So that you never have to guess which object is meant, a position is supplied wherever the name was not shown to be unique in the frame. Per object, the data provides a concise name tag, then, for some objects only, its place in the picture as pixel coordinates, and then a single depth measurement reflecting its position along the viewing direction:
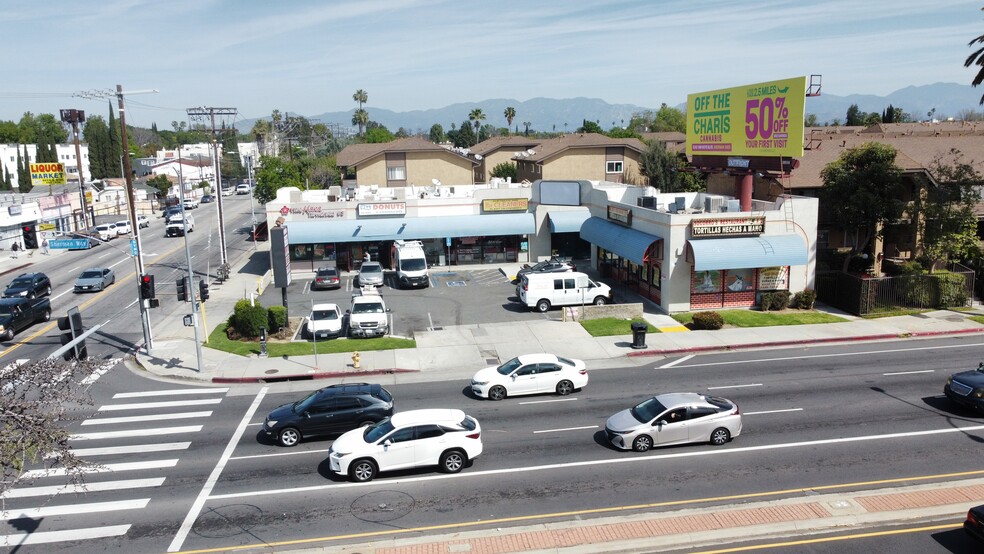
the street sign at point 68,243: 26.51
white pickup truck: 31.95
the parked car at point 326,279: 43.25
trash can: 29.61
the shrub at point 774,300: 35.38
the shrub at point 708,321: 32.19
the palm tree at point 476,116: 156.12
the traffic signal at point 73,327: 21.98
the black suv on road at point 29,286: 39.66
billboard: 33.28
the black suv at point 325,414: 19.98
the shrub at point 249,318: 31.88
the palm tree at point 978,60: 33.16
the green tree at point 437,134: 187.55
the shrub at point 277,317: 32.36
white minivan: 36.41
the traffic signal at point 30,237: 28.16
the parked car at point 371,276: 42.22
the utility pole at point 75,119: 74.39
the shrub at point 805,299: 35.38
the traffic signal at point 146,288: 29.73
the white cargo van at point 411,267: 42.56
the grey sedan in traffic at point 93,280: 44.16
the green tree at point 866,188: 35.94
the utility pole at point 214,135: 50.16
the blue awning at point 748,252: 34.22
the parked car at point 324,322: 32.00
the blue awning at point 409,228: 47.56
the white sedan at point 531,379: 23.72
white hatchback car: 17.44
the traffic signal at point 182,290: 29.53
